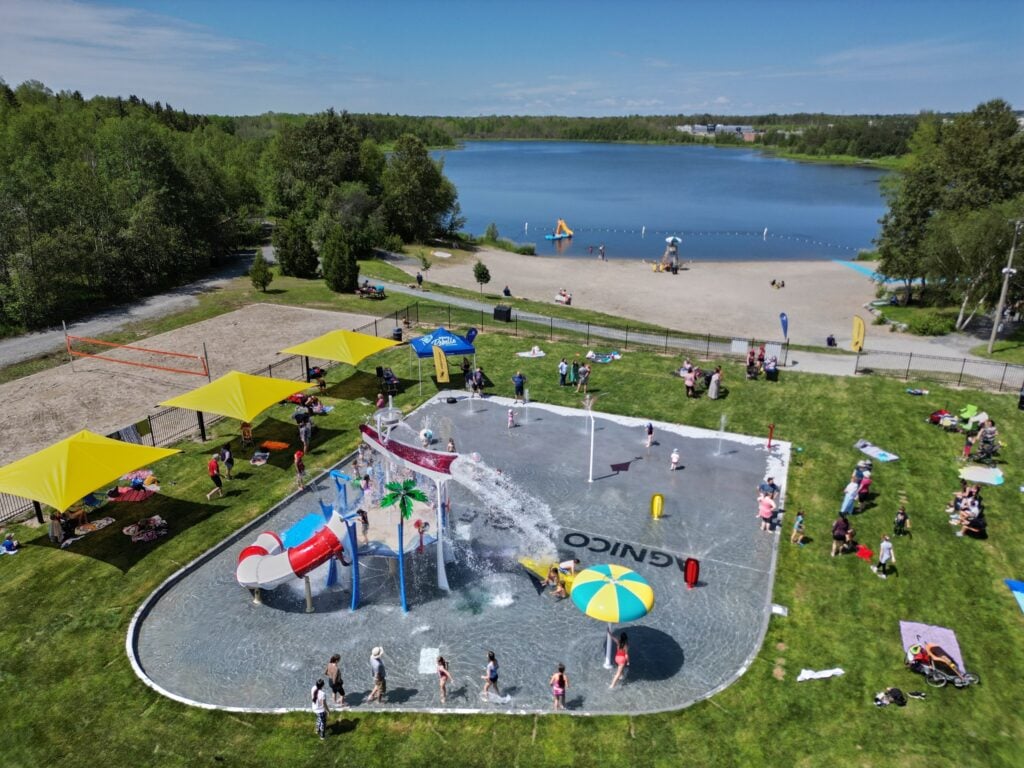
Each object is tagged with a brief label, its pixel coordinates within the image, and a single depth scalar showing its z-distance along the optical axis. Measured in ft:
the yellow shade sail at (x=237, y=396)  83.30
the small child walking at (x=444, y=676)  47.96
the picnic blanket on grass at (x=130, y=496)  74.18
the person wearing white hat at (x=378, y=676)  48.21
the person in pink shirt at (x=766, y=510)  68.59
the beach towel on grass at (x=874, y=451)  84.30
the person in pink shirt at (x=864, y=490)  74.54
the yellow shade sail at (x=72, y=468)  64.90
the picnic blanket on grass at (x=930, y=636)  53.42
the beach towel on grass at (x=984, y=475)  78.79
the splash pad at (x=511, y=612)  50.65
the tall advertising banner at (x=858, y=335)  114.21
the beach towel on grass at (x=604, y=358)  116.85
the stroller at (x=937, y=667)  50.01
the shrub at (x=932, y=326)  147.13
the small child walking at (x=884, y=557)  62.13
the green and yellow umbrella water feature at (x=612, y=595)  47.37
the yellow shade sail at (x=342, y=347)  100.42
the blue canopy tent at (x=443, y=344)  101.58
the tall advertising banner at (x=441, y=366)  101.60
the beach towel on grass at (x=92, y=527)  68.69
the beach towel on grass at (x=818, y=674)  51.06
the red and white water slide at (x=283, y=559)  57.62
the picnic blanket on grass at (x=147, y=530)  67.92
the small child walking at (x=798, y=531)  66.95
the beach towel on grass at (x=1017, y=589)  59.67
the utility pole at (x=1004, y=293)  117.47
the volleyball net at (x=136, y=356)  119.03
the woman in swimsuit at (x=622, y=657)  49.34
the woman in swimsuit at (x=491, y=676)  47.85
